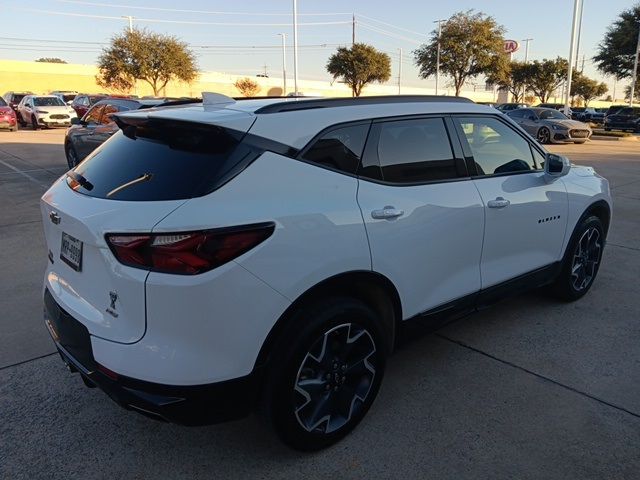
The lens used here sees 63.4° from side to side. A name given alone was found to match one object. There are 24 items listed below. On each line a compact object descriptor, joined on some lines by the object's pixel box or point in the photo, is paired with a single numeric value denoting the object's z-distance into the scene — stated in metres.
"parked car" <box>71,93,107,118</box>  24.90
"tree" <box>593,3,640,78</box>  36.31
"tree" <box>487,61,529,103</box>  50.81
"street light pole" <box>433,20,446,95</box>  38.46
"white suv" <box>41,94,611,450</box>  2.10
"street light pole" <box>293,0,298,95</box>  40.32
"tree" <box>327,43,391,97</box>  44.88
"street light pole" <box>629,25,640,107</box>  35.06
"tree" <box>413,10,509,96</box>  37.88
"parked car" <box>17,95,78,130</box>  25.98
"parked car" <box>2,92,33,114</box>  31.89
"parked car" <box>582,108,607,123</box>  42.53
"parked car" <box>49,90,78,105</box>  33.59
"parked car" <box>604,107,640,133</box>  31.78
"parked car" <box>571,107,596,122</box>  43.43
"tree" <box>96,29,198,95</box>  38.03
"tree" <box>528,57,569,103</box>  48.94
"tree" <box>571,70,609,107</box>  62.85
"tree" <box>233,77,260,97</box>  61.53
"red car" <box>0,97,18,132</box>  23.62
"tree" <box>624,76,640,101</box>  48.09
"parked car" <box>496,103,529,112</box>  31.69
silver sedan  21.34
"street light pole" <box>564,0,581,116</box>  27.78
